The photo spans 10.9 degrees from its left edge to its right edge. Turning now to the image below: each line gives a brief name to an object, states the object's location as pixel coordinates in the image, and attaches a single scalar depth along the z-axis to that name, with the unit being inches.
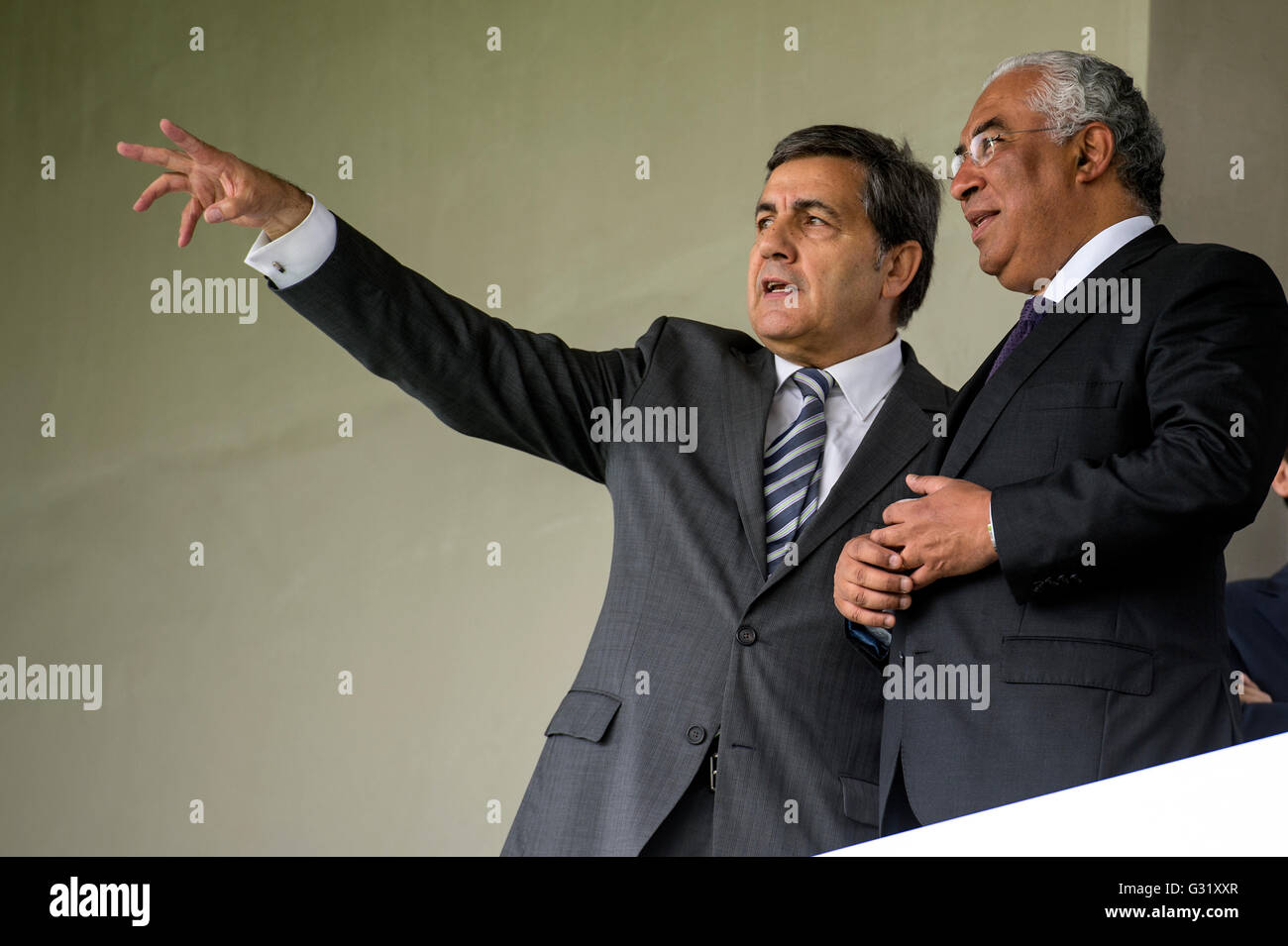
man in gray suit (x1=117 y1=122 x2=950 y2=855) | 276.9
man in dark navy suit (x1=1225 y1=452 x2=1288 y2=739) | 309.7
